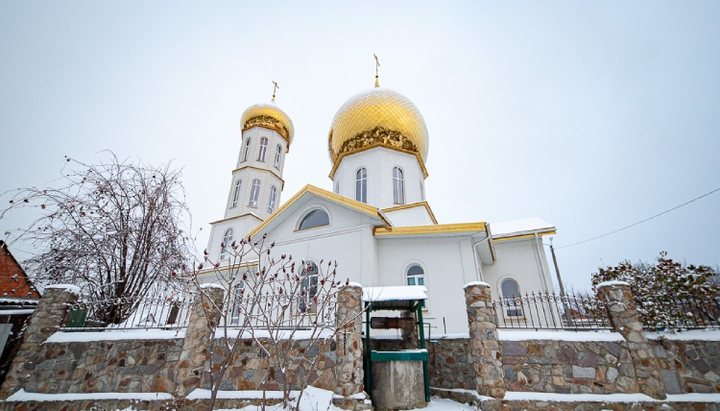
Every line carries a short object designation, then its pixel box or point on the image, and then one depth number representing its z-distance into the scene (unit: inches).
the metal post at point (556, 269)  562.7
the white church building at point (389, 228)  431.2
